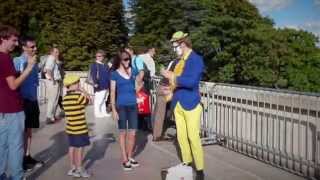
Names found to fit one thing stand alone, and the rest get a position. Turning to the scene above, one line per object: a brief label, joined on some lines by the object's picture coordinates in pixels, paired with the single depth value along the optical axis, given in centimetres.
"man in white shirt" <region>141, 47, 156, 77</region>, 785
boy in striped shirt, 475
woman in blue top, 520
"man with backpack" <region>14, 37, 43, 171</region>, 527
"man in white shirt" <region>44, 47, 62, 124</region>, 865
